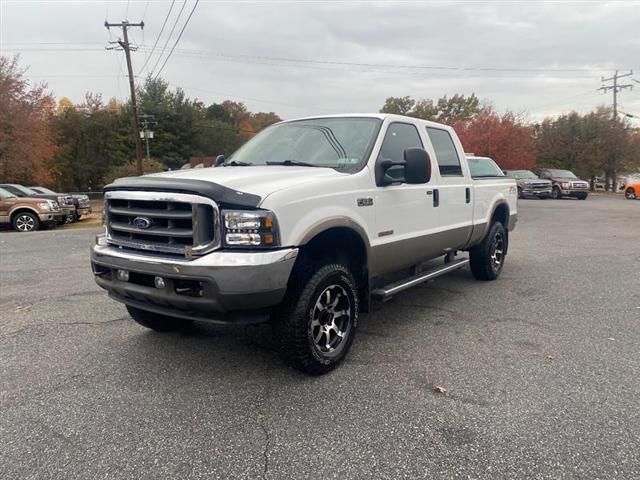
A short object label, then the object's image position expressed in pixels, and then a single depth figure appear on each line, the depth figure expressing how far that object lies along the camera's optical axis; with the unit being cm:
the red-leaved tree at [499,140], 2970
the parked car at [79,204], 1783
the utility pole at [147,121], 4711
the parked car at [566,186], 2703
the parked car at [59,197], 1609
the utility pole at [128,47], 2777
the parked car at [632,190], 2849
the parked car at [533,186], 2683
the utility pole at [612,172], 3828
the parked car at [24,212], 1480
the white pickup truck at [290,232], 294
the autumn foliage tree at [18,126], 2602
